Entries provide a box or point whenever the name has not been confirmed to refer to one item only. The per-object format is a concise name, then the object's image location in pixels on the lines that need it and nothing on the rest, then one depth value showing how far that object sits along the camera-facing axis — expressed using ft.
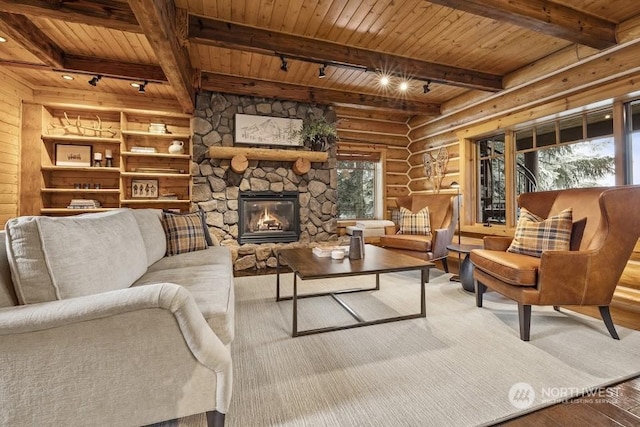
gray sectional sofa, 2.94
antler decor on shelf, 14.17
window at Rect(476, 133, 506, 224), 14.62
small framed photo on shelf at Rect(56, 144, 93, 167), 14.08
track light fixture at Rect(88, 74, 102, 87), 11.80
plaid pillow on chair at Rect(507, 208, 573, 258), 7.43
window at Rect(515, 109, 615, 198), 10.62
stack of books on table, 8.48
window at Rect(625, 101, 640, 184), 9.64
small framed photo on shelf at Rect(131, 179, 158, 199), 15.02
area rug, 4.39
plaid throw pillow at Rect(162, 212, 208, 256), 8.94
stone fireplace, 14.38
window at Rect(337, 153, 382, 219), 18.86
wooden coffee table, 6.68
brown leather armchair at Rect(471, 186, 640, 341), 6.36
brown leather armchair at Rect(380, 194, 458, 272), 11.60
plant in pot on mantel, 15.43
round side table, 9.87
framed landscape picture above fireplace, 14.93
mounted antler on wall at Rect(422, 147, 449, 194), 17.06
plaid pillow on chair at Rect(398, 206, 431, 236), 13.08
